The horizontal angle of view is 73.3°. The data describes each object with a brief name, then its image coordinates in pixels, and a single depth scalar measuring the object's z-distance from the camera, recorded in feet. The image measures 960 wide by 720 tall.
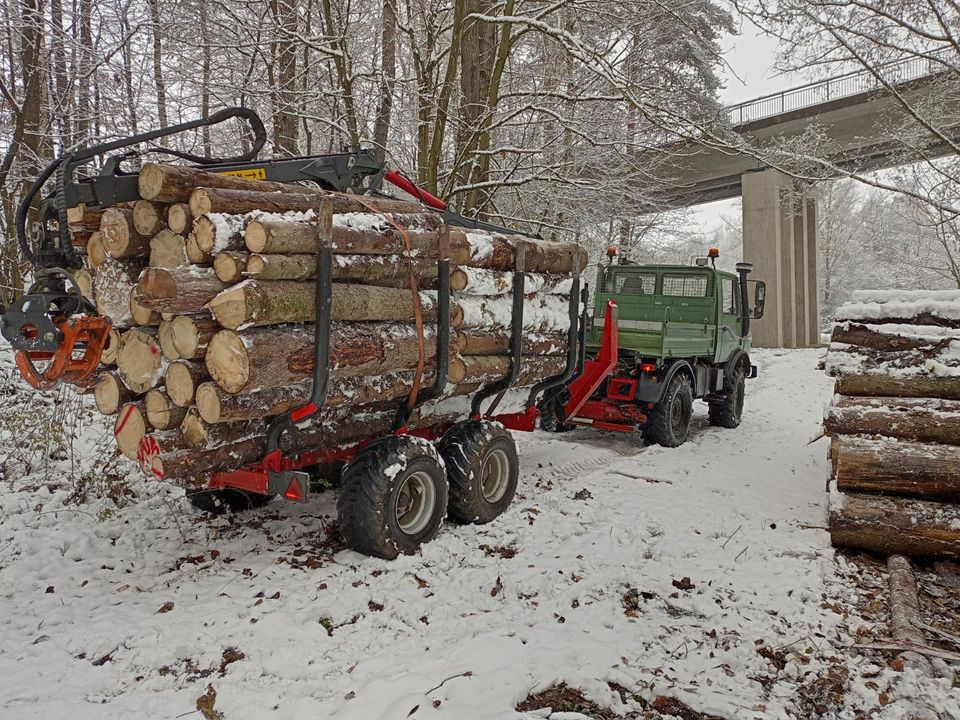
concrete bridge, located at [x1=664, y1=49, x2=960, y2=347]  68.80
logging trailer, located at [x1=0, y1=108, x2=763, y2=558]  12.75
